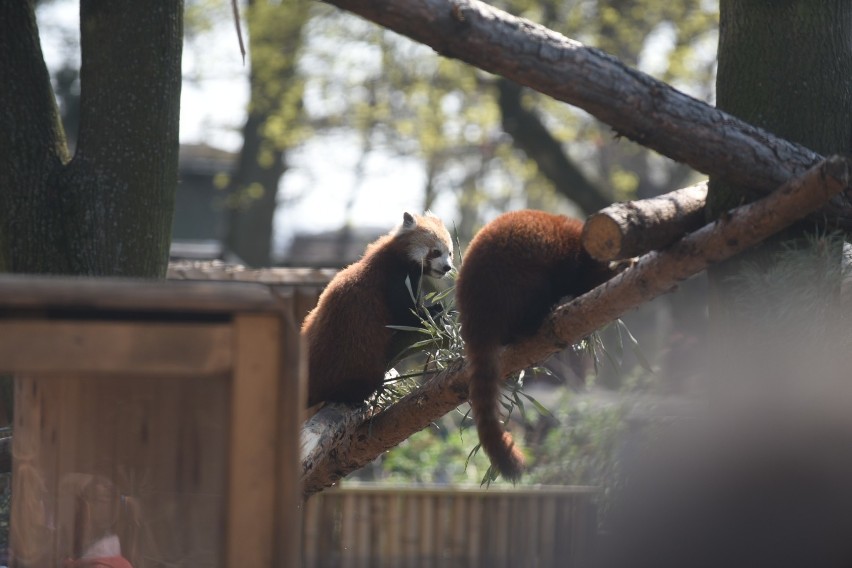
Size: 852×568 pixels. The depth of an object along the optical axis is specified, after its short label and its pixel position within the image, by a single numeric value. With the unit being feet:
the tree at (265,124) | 97.50
